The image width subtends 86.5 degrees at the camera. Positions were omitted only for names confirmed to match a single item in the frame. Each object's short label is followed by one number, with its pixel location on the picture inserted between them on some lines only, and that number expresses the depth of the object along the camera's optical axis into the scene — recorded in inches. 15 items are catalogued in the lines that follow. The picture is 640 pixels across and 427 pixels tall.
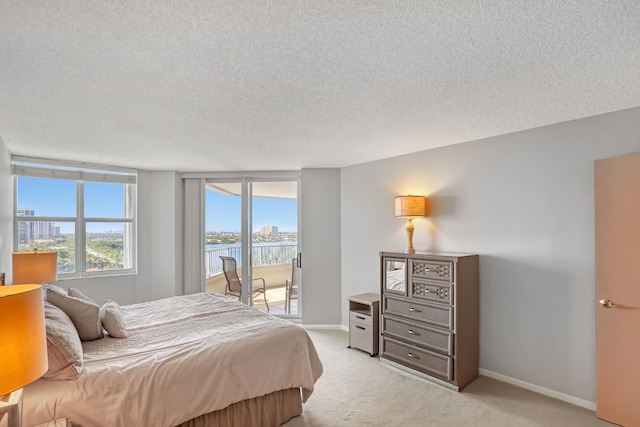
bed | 77.5
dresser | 130.0
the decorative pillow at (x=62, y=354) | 77.4
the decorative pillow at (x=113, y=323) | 105.0
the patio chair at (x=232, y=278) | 221.6
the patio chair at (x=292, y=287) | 220.1
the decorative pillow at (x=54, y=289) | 104.2
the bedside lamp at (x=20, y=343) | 51.3
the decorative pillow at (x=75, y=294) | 114.6
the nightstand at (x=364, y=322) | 163.3
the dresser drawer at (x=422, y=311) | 131.9
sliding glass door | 222.2
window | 181.9
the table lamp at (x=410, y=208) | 155.8
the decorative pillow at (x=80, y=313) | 100.0
